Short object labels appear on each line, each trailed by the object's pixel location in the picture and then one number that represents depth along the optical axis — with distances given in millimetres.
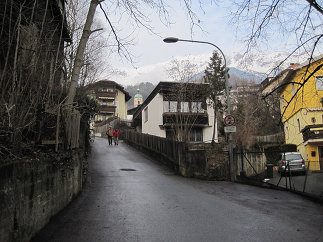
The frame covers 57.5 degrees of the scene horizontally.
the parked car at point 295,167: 12624
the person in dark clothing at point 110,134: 32494
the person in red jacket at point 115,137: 32312
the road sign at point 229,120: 14828
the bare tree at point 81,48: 10219
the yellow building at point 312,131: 28453
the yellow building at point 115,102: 65438
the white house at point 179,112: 26266
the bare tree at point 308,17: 6465
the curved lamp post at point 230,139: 14795
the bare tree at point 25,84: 5219
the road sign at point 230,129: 14648
